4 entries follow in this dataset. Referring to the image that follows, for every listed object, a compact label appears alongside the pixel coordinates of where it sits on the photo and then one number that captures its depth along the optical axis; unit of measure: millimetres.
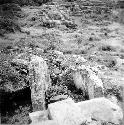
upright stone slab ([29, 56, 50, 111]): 6430
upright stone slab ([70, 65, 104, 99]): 6674
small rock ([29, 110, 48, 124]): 5646
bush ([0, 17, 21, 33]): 14008
